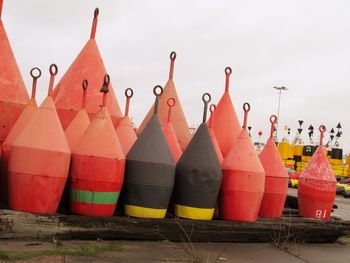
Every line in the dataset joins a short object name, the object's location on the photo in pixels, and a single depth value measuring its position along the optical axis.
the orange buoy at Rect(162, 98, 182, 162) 5.56
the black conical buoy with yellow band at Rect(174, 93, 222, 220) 4.98
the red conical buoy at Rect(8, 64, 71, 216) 4.33
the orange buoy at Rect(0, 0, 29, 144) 5.41
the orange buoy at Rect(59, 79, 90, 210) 4.99
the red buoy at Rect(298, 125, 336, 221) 6.18
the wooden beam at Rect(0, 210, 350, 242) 4.14
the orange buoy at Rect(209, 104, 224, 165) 5.73
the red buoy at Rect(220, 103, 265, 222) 5.24
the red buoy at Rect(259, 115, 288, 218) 5.77
